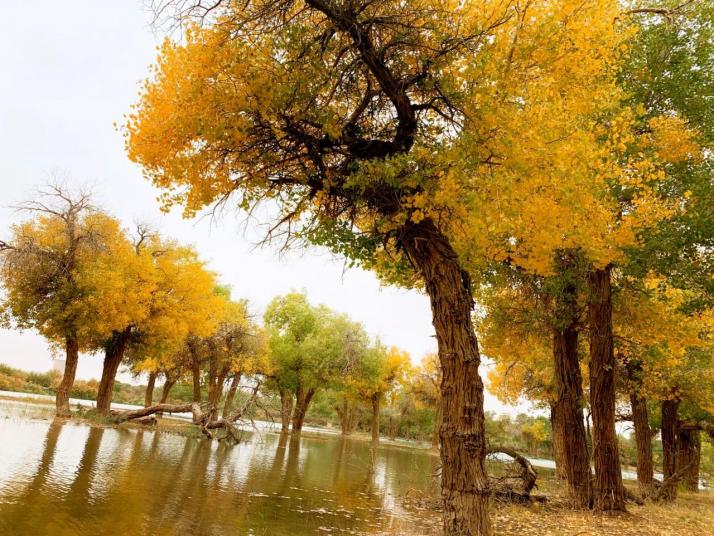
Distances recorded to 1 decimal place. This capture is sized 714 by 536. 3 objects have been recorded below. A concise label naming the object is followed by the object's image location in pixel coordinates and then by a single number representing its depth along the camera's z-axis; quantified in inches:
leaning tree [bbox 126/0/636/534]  223.6
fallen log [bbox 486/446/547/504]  398.0
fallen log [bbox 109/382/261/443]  659.4
